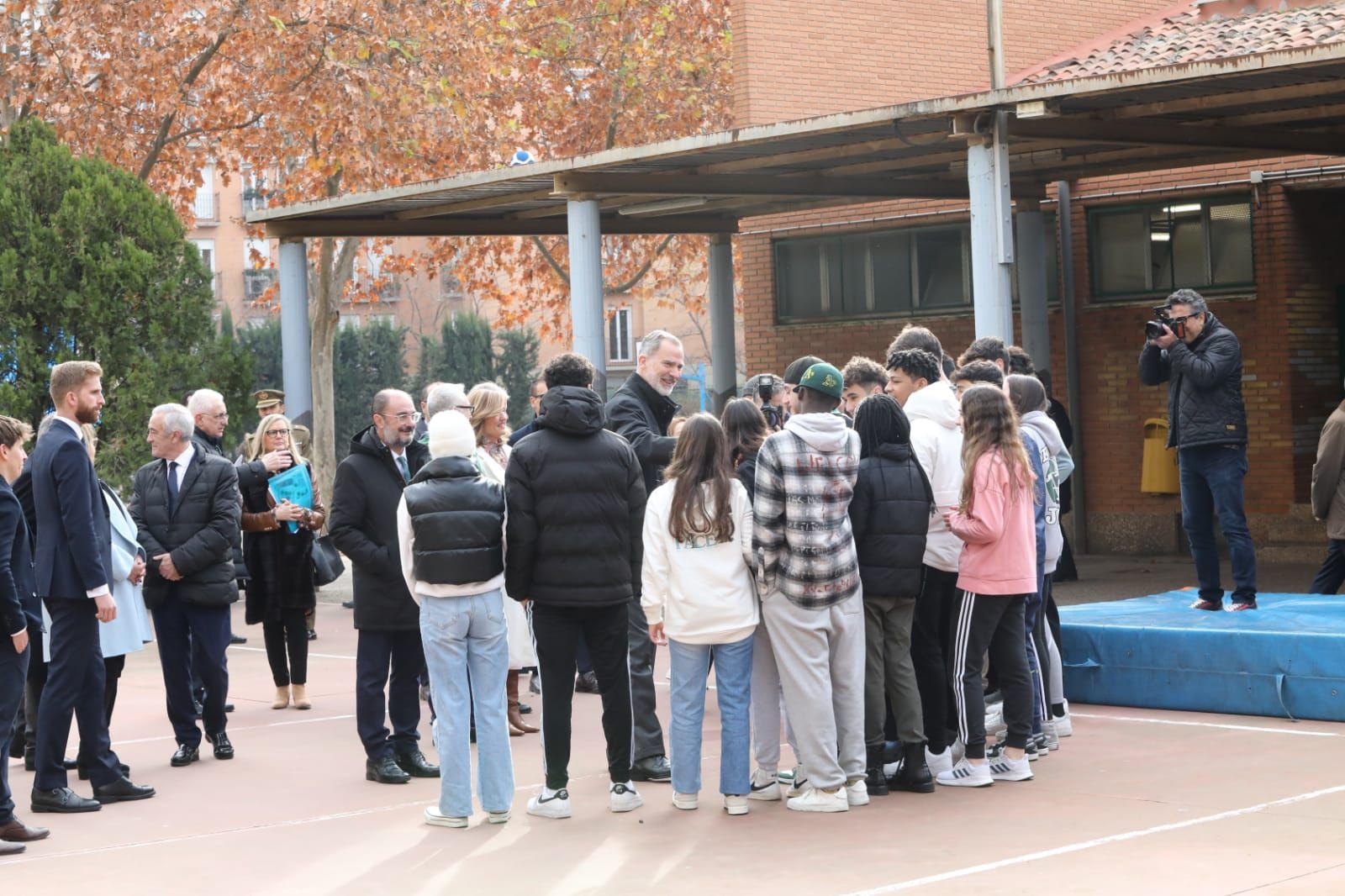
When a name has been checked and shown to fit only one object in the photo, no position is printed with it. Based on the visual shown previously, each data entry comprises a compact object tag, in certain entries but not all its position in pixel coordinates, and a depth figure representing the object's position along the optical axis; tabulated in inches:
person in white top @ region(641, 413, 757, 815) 284.5
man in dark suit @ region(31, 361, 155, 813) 306.0
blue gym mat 361.1
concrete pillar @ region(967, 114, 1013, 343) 490.0
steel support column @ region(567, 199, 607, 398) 618.8
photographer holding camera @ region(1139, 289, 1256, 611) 401.4
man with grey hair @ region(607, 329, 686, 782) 324.2
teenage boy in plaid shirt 283.9
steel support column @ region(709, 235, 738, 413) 852.6
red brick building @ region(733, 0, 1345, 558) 701.3
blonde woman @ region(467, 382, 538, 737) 369.7
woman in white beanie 283.4
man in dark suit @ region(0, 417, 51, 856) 278.1
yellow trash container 729.6
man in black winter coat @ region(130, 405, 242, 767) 350.3
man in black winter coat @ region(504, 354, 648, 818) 285.3
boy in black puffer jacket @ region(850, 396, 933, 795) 295.3
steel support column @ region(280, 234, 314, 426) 724.7
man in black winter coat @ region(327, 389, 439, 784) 327.3
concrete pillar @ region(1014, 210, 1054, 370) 722.8
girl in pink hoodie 301.9
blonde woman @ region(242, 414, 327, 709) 411.2
